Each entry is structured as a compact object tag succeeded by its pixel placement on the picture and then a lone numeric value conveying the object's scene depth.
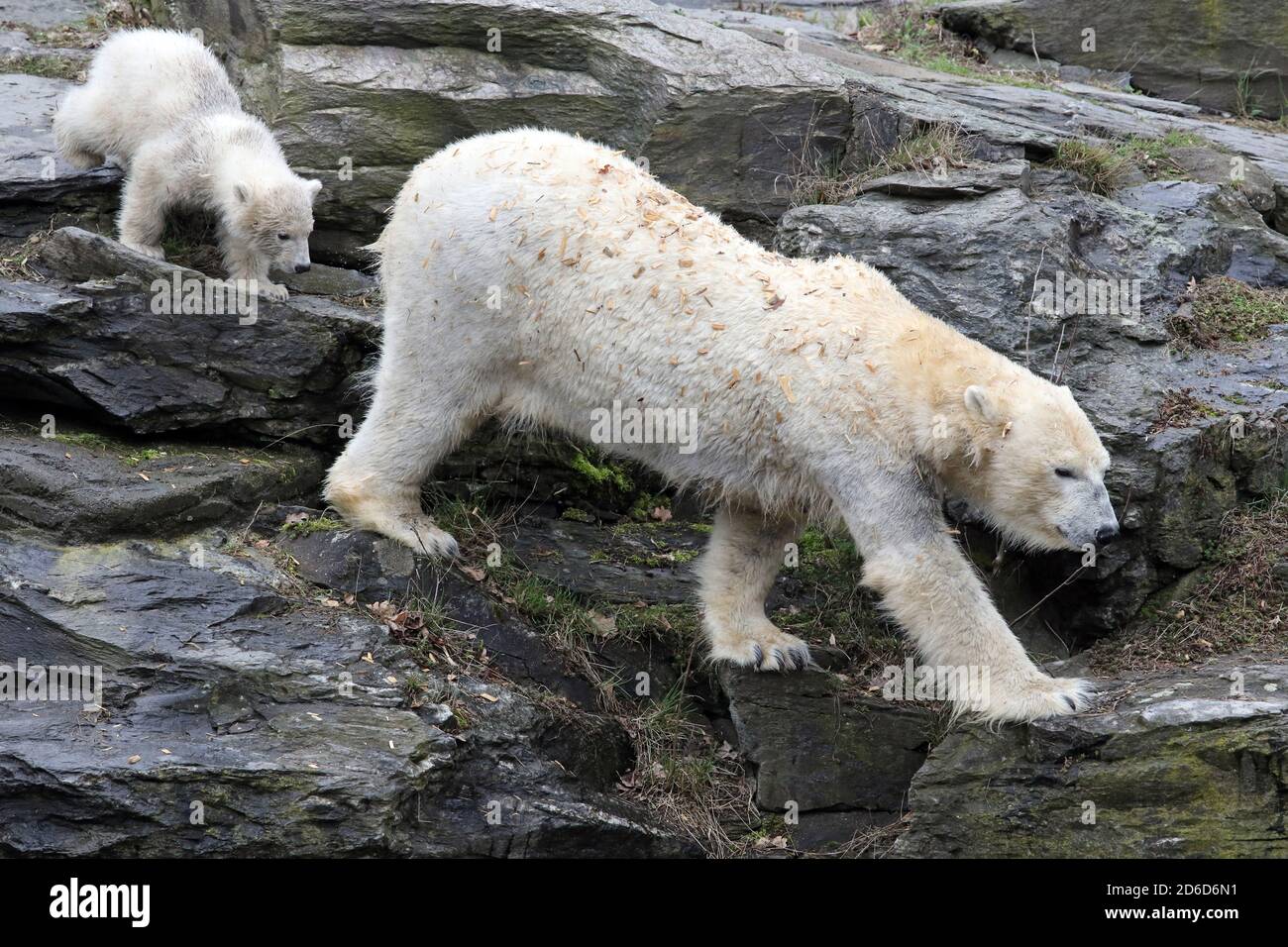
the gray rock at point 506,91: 8.97
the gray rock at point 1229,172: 9.87
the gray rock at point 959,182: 8.66
